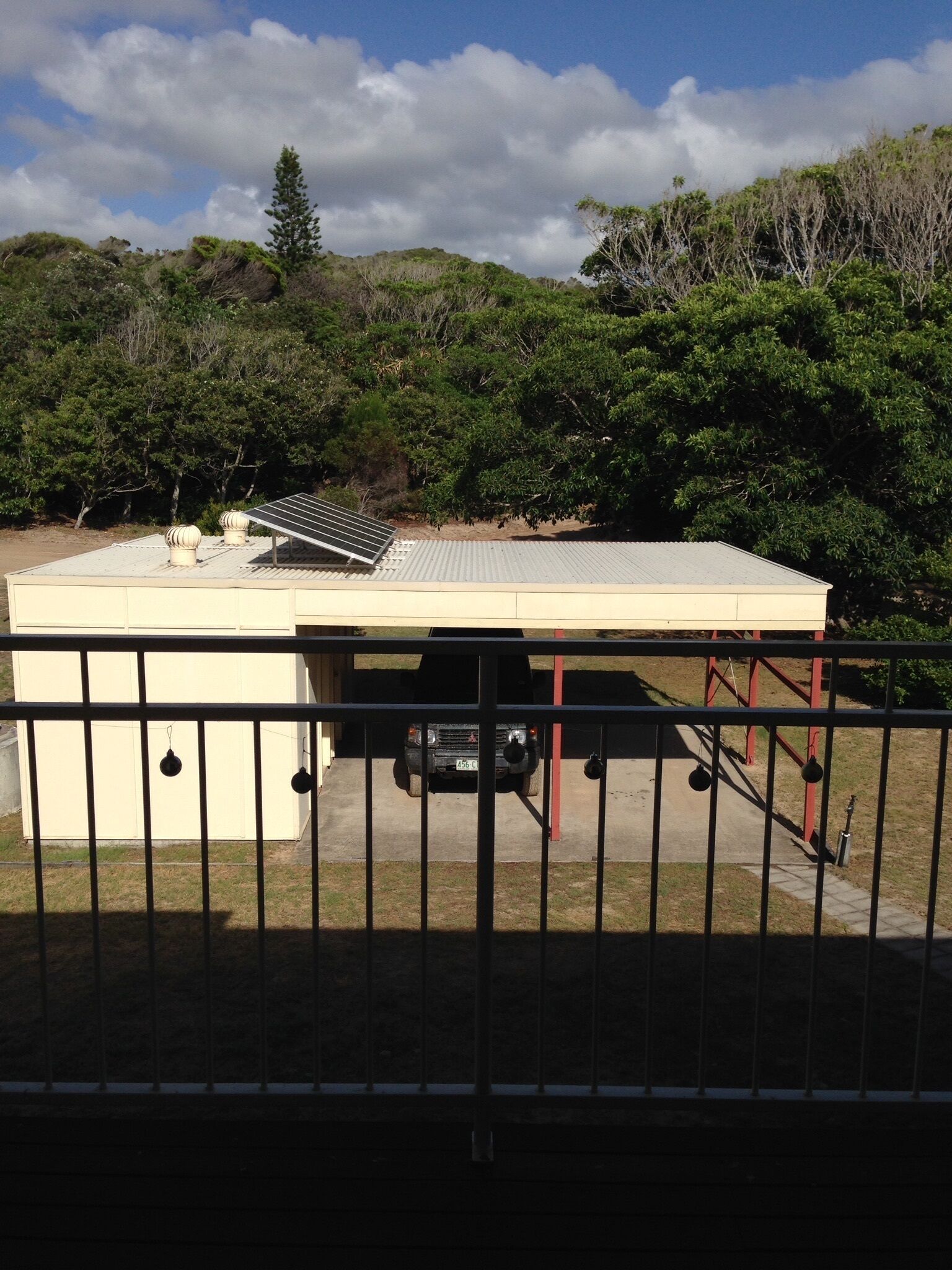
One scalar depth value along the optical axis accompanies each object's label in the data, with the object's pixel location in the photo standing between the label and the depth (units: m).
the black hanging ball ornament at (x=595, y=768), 2.50
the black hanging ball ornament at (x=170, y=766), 2.43
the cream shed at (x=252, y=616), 9.30
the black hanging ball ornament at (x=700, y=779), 2.41
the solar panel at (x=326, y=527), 10.16
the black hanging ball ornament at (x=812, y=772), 2.51
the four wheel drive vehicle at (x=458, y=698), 8.91
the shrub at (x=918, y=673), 13.11
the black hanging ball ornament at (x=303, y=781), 2.40
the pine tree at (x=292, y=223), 48.78
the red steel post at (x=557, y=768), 8.84
